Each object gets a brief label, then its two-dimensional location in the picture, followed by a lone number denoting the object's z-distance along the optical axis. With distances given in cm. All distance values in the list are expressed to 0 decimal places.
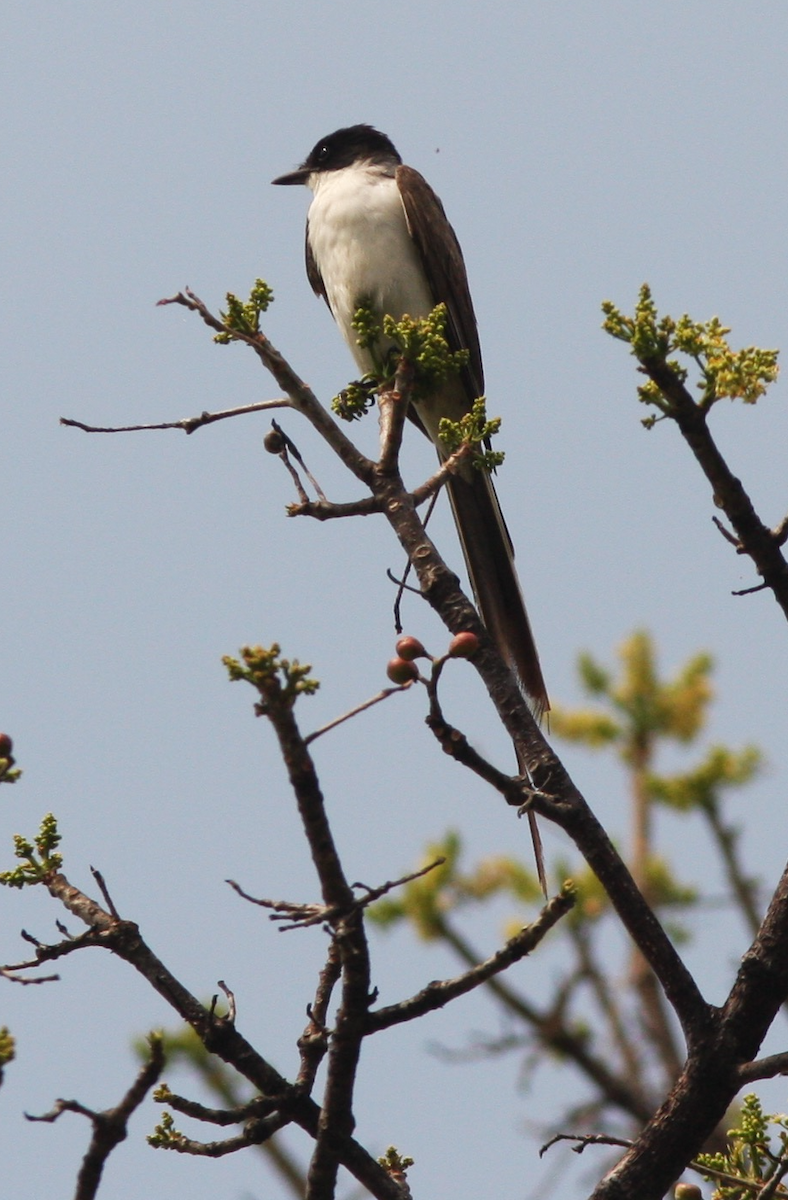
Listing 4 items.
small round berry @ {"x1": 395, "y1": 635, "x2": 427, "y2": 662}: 553
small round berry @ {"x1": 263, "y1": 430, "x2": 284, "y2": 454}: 757
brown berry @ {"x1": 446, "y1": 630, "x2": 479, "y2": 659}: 580
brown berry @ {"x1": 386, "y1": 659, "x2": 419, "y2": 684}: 541
